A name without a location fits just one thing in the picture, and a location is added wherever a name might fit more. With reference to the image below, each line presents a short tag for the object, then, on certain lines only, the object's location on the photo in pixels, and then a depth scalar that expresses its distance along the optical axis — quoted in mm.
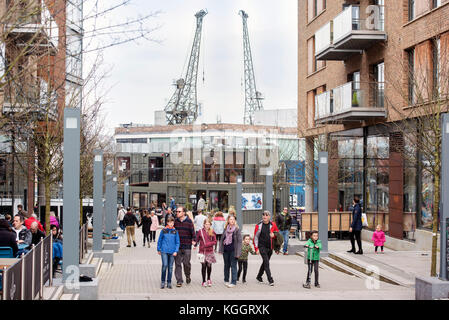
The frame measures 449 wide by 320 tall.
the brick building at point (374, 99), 19656
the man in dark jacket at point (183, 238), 12359
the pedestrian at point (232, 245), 12406
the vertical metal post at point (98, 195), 16828
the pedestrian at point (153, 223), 23270
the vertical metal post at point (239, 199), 26812
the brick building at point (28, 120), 8062
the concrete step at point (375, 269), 13336
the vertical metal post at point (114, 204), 25484
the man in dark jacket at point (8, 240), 10469
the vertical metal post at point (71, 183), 10273
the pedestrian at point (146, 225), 23216
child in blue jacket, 12039
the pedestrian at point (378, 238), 18344
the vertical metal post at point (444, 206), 10602
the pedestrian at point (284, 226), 20172
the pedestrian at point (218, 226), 19359
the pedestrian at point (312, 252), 12484
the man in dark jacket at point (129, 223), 22112
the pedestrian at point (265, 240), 12727
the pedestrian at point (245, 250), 12836
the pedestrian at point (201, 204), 36984
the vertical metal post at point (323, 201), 17453
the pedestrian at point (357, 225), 17206
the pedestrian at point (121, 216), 31453
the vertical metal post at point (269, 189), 23547
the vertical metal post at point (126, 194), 40309
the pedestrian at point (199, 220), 21227
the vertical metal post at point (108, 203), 22744
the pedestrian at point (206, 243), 12391
